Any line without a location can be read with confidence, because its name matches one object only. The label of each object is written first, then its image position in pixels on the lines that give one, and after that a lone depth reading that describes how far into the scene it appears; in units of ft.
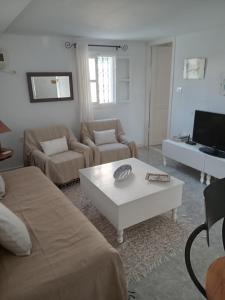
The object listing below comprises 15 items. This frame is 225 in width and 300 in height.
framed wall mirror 12.27
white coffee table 6.91
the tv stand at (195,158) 10.02
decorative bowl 8.29
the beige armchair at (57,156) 10.42
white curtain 12.82
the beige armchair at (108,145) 12.01
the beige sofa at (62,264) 3.90
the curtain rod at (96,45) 12.66
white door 15.39
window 14.05
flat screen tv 10.32
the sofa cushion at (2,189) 6.87
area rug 6.33
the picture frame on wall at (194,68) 11.58
